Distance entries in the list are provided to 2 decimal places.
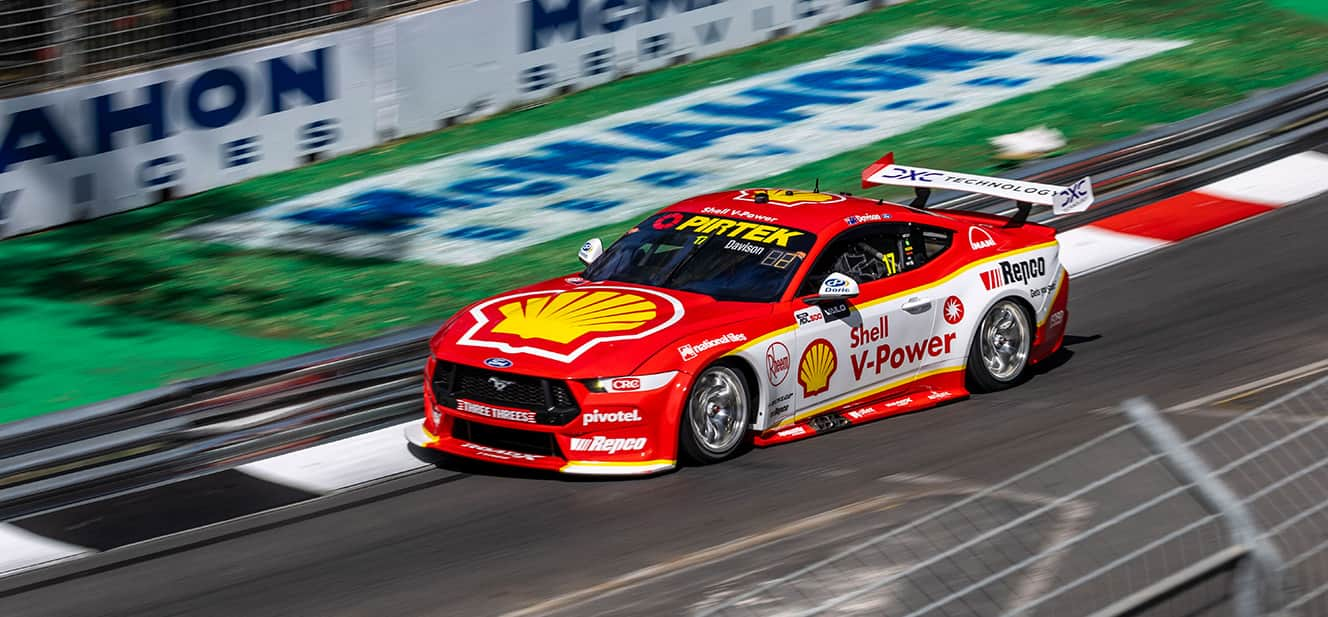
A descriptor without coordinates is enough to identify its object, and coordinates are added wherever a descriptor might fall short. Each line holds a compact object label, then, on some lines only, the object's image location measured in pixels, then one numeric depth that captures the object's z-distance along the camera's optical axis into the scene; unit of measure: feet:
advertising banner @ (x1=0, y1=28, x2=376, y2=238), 94.12
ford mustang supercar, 57.77
